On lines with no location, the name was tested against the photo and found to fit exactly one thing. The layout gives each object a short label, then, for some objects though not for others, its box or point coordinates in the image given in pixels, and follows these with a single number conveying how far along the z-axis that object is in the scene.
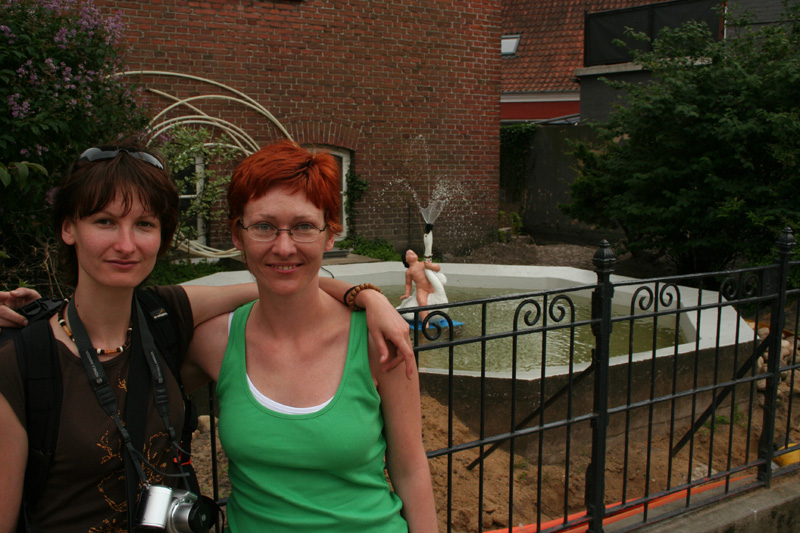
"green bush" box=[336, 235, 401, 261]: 11.18
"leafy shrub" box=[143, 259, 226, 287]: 8.45
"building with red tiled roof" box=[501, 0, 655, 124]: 22.81
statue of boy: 6.61
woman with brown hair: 1.48
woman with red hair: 1.64
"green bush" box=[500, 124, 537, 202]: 17.38
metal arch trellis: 9.20
